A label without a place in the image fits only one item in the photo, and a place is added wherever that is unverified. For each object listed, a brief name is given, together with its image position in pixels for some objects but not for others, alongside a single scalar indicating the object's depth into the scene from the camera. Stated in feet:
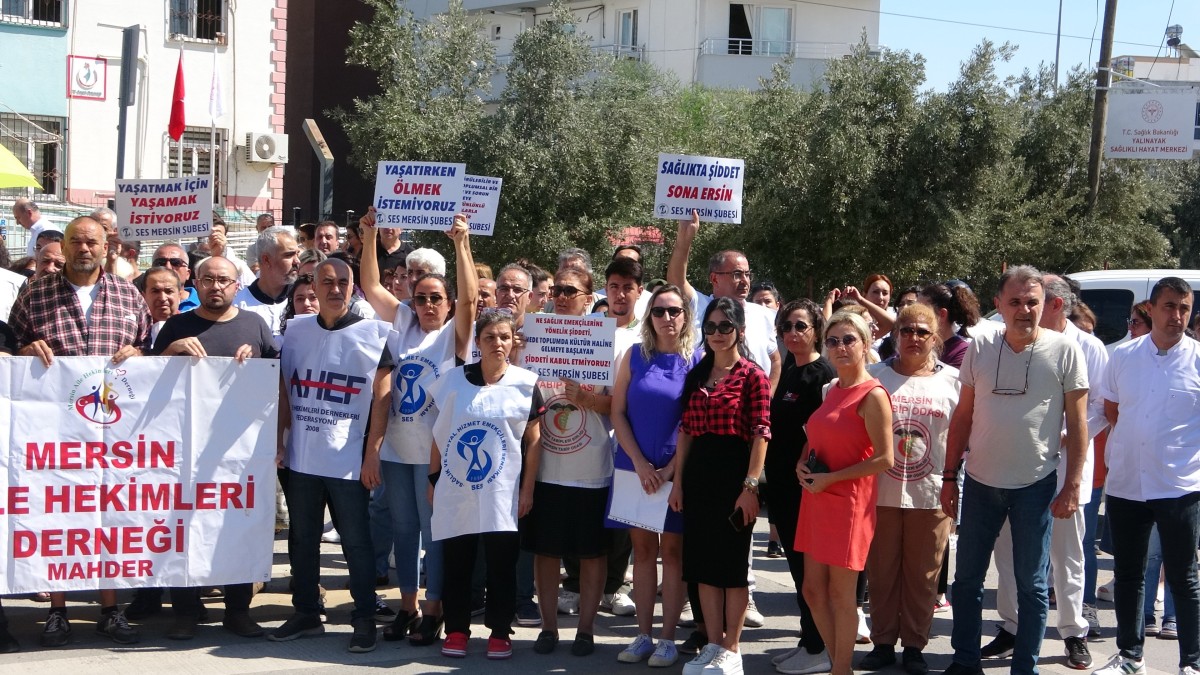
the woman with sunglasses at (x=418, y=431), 22.21
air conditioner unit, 85.92
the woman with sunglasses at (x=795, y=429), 21.29
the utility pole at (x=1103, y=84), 70.18
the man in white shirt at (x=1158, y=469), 20.57
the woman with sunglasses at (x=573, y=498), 21.54
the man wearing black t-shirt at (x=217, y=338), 21.54
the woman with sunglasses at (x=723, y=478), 20.07
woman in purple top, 21.01
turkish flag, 50.75
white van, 41.32
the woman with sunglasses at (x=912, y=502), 20.94
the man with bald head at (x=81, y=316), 21.43
